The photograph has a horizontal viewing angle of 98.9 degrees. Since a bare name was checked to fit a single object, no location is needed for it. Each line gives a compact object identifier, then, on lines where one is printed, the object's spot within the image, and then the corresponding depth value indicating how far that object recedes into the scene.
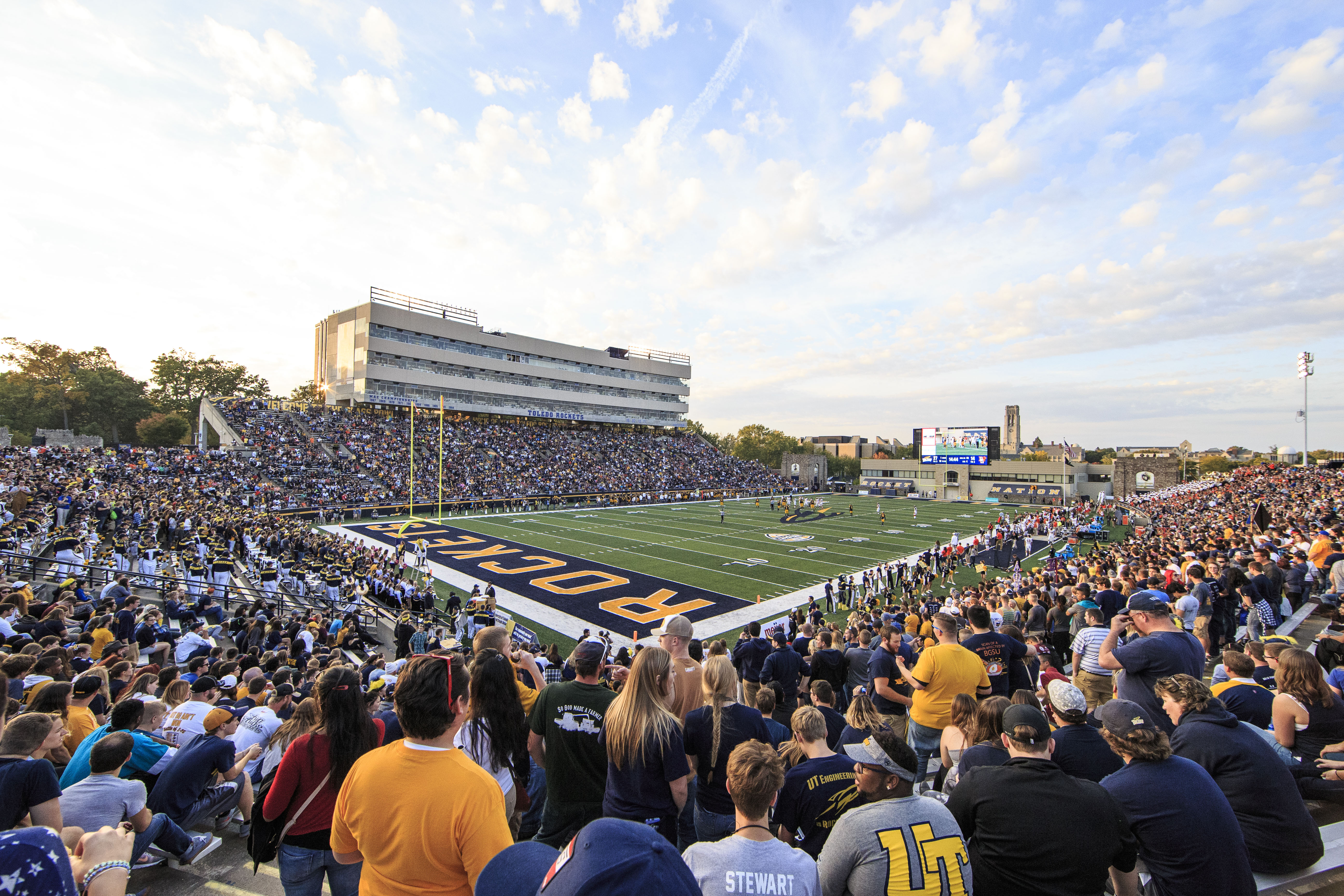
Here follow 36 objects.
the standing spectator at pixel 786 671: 5.80
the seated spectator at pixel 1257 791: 3.11
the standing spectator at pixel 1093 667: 4.69
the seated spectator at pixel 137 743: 3.88
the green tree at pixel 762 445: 100.69
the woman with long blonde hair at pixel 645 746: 2.87
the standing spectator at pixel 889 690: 5.52
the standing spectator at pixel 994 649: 5.48
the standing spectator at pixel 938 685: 4.78
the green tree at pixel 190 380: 62.09
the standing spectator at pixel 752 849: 1.91
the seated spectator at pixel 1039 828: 2.43
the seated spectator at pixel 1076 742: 3.19
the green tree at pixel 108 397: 54.03
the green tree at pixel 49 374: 51.25
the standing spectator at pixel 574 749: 3.11
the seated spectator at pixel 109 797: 3.30
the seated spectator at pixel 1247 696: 4.17
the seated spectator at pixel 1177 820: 2.63
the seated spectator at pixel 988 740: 3.39
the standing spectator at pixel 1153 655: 4.39
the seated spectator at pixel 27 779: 2.80
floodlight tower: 40.72
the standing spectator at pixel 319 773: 2.91
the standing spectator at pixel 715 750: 3.20
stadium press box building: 56.00
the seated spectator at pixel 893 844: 2.26
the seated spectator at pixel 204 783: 3.87
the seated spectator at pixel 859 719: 3.36
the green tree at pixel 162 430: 56.53
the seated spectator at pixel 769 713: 3.67
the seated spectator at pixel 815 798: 2.83
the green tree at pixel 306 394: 79.88
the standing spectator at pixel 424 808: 2.08
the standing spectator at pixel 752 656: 6.52
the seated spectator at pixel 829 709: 4.16
